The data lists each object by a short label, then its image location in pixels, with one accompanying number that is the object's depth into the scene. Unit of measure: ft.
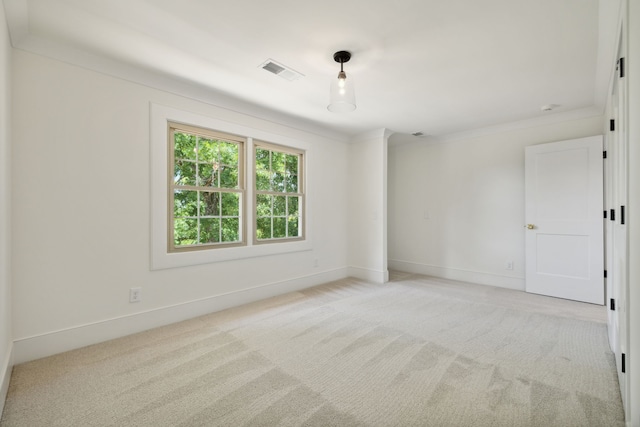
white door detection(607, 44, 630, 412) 5.02
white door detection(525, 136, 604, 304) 11.57
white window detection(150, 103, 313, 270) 9.31
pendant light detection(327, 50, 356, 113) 7.79
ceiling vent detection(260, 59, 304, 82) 8.32
